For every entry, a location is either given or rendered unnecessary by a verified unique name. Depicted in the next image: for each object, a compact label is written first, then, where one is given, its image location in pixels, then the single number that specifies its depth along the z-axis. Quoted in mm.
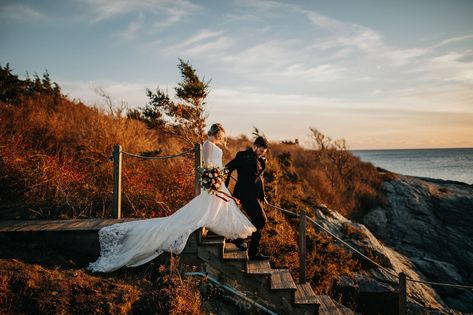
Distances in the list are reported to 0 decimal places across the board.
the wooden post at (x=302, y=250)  5602
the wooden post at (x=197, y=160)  5487
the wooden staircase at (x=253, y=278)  4879
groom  5051
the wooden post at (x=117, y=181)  6414
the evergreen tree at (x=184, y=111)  11133
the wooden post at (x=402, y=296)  4820
